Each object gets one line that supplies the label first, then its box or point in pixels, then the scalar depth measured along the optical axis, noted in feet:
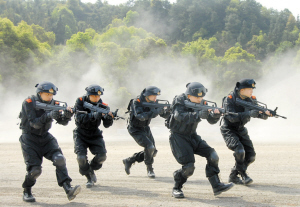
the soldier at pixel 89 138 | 26.48
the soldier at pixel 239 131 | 25.49
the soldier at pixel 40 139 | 22.15
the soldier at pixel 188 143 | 22.68
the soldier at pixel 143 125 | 28.25
